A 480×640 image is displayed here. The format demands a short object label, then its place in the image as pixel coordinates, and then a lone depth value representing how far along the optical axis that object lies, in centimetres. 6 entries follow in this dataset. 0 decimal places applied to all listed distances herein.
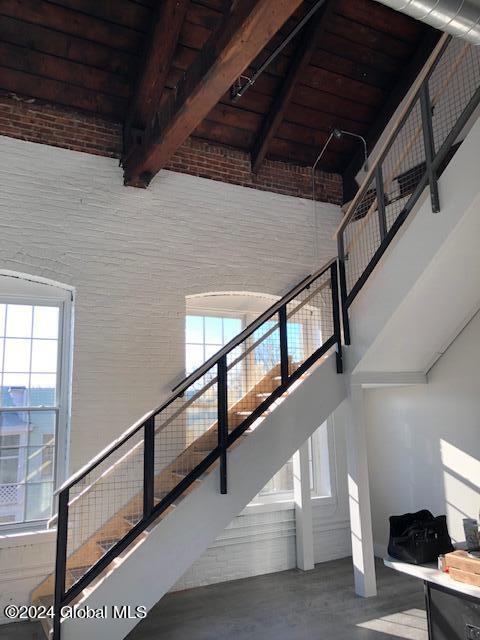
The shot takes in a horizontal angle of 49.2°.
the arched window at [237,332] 591
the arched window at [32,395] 475
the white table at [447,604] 289
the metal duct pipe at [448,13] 278
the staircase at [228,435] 348
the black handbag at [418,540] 324
